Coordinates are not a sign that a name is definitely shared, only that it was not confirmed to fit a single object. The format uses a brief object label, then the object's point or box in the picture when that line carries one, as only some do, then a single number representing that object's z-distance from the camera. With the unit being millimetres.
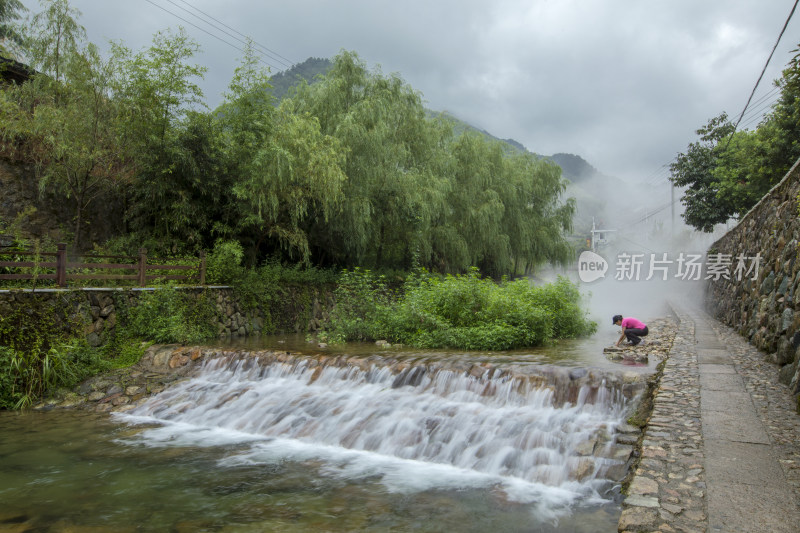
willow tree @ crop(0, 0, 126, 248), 12016
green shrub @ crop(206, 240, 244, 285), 13055
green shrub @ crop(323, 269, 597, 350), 10164
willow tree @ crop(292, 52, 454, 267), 15188
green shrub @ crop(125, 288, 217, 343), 10742
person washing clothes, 9805
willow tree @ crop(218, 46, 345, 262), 12859
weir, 5070
